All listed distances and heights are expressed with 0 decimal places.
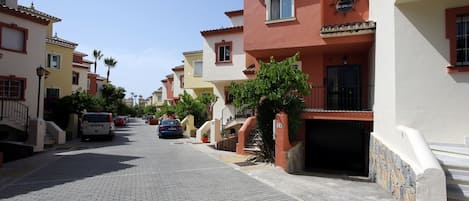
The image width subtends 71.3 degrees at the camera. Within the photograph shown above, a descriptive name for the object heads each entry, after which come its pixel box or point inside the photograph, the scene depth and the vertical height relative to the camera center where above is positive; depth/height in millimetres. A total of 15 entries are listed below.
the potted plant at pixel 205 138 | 23688 -1901
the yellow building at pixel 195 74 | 33406 +3912
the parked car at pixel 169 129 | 27578 -1476
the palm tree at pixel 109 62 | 74188 +11060
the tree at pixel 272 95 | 13711 +784
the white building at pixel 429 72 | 9273 +1244
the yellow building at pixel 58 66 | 28531 +3980
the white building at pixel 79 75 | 36094 +3988
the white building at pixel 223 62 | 24844 +3921
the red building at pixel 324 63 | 15250 +2534
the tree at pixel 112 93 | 57772 +3151
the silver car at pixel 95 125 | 24031 -1068
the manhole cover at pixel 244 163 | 13815 -2197
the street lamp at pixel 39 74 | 20034 +2219
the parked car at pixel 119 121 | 47275 -1467
